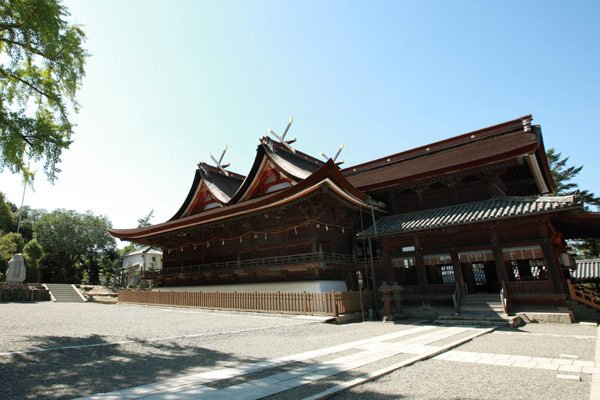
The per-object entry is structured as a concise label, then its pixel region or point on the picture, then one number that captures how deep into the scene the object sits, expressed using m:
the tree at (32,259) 38.25
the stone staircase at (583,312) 12.85
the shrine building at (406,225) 14.09
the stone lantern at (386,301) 14.21
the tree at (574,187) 36.38
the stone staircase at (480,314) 12.62
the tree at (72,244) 49.78
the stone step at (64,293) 27.73
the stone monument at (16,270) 26.62
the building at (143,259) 44.65
